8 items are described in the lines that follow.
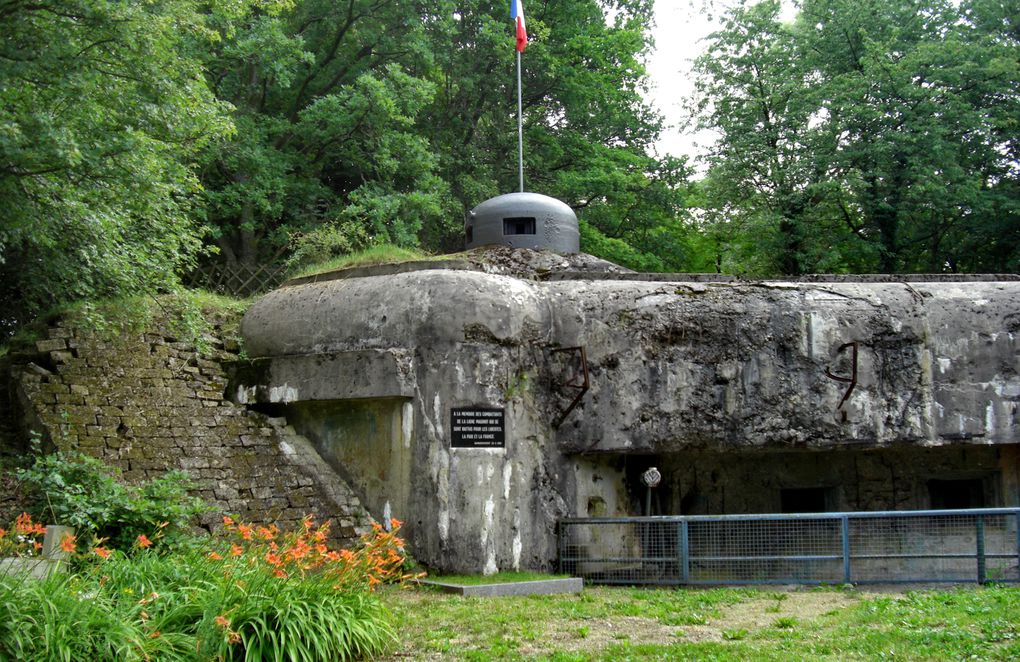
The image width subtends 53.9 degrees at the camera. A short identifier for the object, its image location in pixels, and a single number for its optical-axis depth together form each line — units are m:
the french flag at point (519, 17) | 15.31
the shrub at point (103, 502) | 9.09
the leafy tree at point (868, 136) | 20.14
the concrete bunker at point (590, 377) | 10.88
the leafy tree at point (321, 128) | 19.23
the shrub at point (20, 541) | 6.51
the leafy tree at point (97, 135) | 9.27
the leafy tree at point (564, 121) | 22.92
